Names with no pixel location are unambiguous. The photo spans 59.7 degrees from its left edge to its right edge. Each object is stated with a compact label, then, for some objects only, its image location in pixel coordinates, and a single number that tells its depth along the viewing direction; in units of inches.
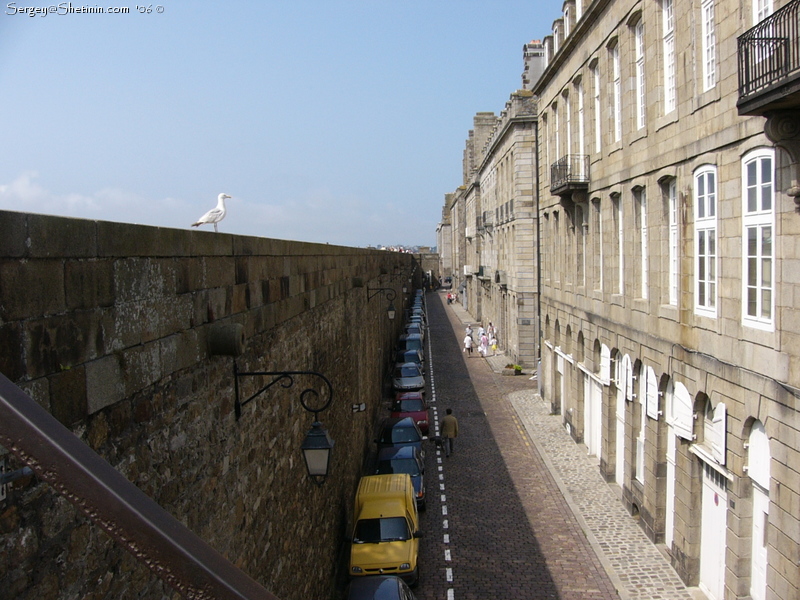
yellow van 446.3
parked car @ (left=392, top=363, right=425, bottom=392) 1019.9
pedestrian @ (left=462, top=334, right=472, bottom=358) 1504.7
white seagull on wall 271.3
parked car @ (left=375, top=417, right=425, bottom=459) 708.7
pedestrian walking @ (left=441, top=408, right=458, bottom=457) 756.0
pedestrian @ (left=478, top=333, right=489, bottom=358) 1462.8
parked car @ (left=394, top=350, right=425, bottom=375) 1178.6
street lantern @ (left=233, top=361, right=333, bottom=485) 304.8
